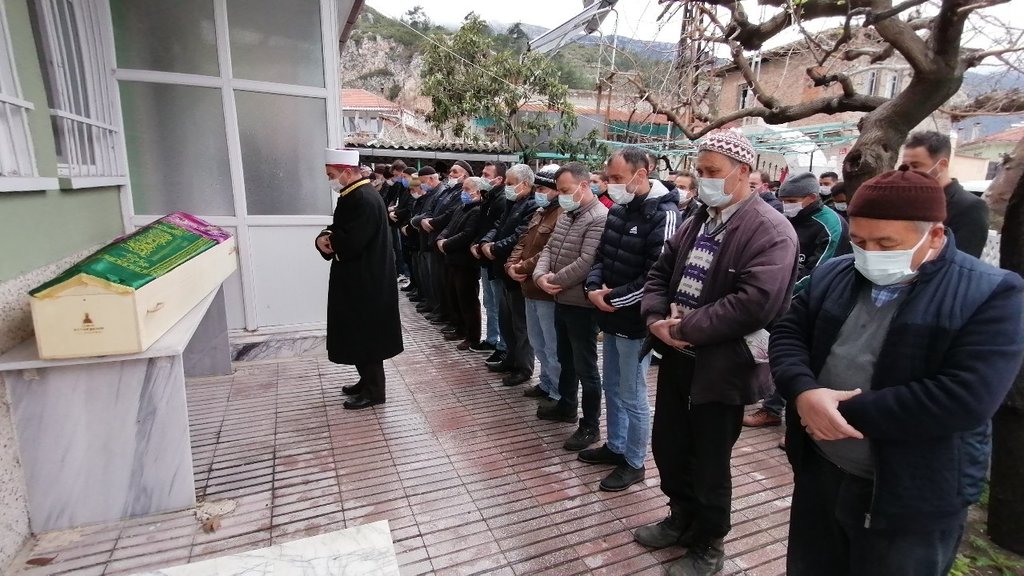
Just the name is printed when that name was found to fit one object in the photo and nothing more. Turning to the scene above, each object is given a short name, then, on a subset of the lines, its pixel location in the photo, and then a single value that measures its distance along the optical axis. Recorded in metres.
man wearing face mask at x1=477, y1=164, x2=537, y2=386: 4.62
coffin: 2.39
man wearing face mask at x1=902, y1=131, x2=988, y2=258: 2.85
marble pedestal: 2.53
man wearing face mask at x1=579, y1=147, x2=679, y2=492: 2.94
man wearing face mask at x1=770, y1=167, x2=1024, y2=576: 1.40
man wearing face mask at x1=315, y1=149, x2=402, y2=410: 3.86
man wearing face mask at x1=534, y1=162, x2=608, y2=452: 3.39
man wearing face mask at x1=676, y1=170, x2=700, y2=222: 5.12
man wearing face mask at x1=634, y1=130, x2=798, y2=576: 2.12
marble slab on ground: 1.57
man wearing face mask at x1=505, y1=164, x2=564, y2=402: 3.96
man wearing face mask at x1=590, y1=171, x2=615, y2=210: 4.44
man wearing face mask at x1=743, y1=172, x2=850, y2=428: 3.76
